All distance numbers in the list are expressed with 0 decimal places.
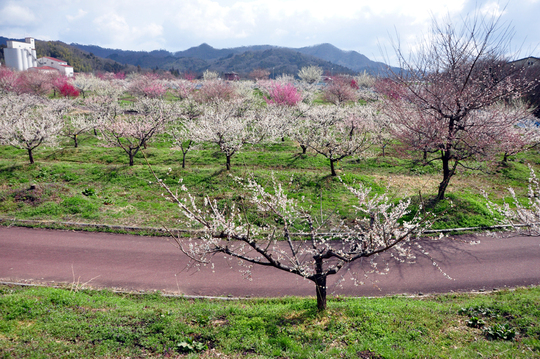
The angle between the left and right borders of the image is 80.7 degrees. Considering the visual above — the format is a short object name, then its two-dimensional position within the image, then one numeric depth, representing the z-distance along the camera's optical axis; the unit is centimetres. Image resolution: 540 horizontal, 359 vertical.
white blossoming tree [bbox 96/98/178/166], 2287
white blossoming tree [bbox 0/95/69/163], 2102
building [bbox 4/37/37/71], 11406
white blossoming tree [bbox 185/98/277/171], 2045
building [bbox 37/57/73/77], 11239
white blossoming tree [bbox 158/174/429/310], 742
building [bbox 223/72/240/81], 11712
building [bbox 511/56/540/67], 4813
